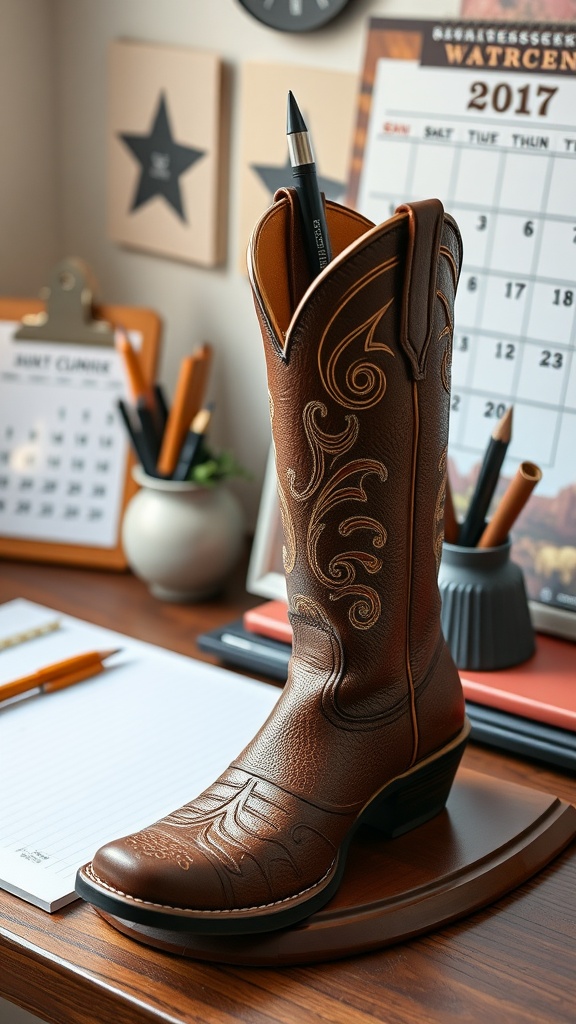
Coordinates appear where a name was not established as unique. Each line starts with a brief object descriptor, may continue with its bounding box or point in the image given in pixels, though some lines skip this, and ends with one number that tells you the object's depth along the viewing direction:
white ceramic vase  0.90
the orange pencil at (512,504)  0.71
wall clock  0.90
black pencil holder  0.73
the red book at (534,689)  0.69
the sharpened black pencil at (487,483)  0.73
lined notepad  0.58
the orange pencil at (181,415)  0.93
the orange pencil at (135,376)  0.95
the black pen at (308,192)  0.54
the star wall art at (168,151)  1.01
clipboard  1.00
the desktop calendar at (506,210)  0.78
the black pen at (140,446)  0.92
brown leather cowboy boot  0.50
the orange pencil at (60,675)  0.73
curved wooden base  0.50
